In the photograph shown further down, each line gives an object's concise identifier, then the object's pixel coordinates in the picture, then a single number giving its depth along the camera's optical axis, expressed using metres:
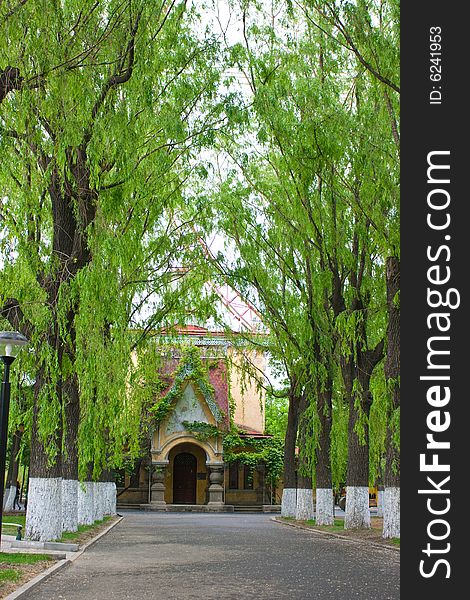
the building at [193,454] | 44.50
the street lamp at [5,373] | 10.04
